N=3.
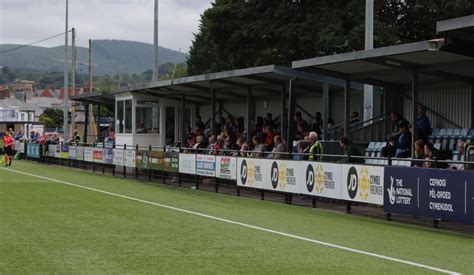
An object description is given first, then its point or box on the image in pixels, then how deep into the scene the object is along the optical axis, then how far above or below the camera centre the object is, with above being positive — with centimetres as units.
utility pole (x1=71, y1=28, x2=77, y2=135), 5339 +763
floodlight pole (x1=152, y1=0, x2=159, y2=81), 3636 +474
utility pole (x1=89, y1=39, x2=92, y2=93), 7124 +768
